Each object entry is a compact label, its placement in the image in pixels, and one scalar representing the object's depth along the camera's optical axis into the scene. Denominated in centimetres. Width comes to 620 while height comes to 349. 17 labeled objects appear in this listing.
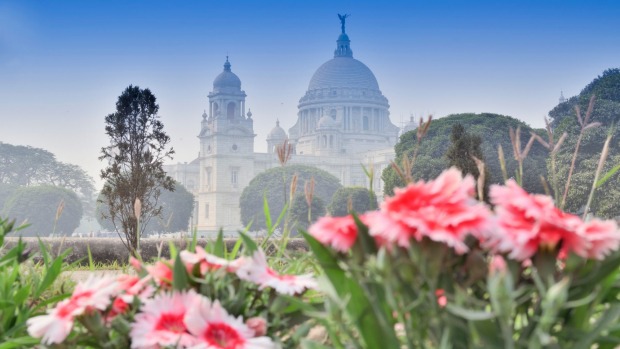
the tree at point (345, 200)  5969
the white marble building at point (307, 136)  10119
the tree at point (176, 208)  7588
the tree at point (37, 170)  8488
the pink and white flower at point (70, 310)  222
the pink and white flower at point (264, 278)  227
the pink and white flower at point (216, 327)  215
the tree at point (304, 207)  6050
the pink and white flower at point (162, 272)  246
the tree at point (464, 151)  2028
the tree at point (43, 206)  6962
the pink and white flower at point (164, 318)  219
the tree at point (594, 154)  3344
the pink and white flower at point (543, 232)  174
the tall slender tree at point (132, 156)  1509
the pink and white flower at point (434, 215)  169
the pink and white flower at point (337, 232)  194
